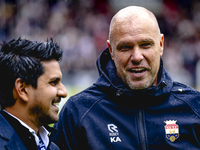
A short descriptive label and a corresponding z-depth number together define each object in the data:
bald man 6.58
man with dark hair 6.46
